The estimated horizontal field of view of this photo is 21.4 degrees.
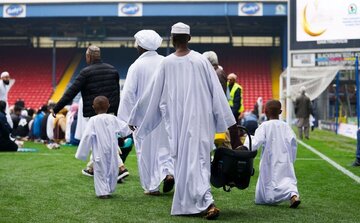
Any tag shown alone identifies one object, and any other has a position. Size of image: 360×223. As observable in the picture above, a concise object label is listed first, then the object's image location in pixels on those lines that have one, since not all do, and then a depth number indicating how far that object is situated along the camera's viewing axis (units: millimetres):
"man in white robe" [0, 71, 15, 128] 20780
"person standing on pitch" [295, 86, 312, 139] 28084
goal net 31876
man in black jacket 11293
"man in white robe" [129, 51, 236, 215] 7623
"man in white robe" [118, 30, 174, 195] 9810
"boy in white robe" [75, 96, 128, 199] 9441
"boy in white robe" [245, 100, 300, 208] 8856
